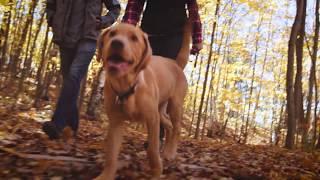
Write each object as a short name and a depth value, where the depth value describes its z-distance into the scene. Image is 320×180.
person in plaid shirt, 4.85
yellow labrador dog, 3.01
